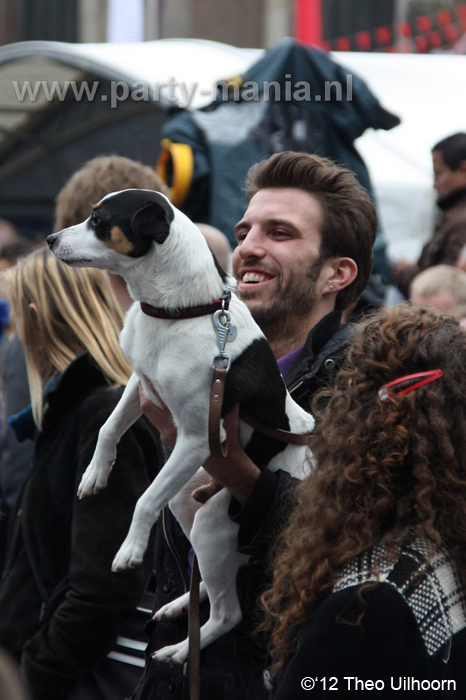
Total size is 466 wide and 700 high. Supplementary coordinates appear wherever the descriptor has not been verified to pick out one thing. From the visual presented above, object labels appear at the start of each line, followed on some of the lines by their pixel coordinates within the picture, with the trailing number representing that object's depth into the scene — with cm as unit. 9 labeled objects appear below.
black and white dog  450
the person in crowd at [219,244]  943
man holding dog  460
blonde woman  555
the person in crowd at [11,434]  806
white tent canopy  1591
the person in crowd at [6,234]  1577
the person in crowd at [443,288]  1016
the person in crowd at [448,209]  1187
